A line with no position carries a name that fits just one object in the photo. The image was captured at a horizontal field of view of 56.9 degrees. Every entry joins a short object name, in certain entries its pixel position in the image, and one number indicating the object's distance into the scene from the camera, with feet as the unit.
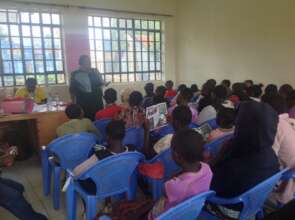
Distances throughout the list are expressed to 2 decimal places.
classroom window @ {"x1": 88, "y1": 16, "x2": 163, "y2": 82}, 21.72
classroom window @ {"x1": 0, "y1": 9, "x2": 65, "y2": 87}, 18.39
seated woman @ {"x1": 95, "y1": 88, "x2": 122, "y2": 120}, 10.00
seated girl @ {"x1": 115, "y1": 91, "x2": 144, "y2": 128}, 8.92
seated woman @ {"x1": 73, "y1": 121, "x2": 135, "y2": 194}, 6.03
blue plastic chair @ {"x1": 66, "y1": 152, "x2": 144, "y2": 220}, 5.62
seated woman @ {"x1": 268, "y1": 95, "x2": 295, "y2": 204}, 5.96
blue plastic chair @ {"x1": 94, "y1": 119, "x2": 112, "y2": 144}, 9.62
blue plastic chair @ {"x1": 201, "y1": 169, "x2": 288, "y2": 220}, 4.62
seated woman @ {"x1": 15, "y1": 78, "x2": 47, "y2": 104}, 14.98
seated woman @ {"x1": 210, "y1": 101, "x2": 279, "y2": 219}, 5.01
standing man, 13.25
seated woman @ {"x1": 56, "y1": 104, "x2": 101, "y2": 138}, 8.55
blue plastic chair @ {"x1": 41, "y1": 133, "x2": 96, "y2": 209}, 7.30
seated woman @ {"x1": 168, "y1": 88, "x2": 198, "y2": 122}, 10.79
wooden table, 10.62
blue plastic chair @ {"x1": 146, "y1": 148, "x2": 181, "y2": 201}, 6.40
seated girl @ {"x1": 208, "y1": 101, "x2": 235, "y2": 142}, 7.31
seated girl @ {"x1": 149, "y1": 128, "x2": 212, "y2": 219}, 4.39
